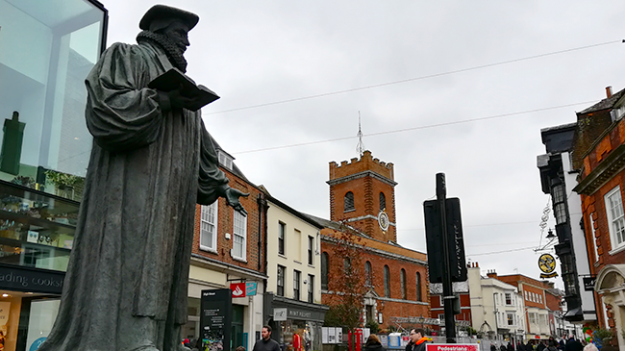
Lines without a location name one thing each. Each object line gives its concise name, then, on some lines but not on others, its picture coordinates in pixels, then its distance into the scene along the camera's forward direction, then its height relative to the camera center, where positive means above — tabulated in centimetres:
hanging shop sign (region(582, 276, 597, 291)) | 2262 +159
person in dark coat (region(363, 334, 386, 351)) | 991 -37
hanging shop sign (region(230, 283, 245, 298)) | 1947 +124
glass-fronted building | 888 +292
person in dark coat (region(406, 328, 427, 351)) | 812 -26
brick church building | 4669 +660
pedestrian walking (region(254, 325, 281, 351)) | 815 -29
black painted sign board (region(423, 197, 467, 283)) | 643 +96
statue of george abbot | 266 +55
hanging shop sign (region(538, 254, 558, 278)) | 3016 +311
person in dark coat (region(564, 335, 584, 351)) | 1249 -55
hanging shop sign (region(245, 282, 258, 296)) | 1866 +118
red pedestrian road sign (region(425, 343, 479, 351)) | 679 -30
